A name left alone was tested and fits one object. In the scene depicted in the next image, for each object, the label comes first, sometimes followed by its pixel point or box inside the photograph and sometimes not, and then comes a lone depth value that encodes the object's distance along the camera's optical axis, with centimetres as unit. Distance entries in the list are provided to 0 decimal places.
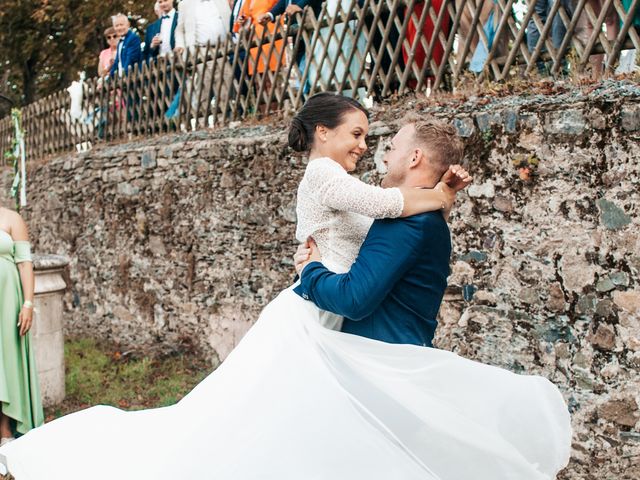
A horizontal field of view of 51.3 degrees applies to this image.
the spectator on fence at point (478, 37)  436
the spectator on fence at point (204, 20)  700
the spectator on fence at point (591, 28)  388
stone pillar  564
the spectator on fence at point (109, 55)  919
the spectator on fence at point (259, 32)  594
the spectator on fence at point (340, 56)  515
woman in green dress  452
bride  199
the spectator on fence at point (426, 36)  469
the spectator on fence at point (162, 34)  771
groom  203
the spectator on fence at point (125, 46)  814
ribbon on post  728
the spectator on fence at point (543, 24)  407
